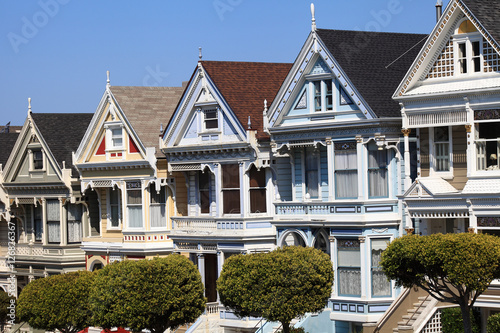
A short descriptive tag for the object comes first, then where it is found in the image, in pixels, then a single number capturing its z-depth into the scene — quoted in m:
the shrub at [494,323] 37.09
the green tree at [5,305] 58.12
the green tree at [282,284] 40.41
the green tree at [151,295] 44.19
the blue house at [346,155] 42.34
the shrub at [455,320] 38.97
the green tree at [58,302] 49.78
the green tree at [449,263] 34.16
